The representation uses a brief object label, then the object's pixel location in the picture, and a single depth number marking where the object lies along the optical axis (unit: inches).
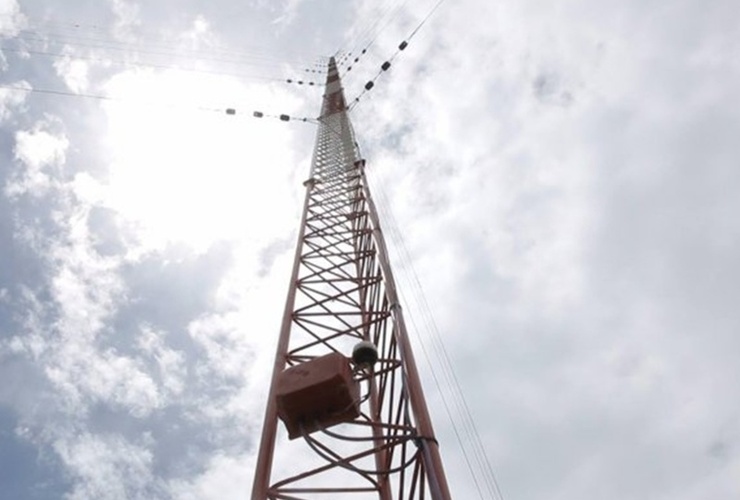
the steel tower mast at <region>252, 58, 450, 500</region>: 273.0
